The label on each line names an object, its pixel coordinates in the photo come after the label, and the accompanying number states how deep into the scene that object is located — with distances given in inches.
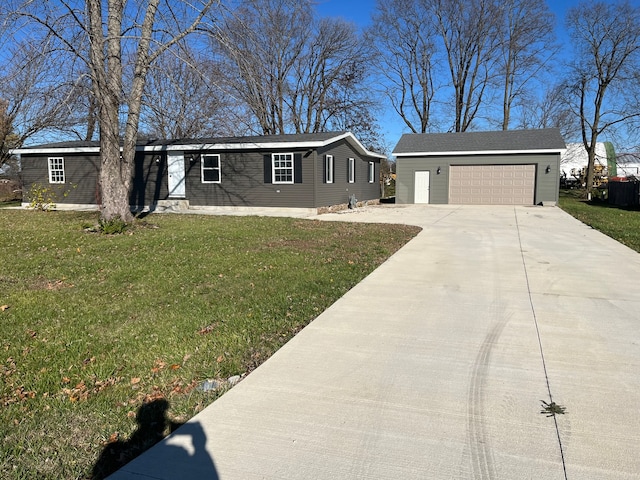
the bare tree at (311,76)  1263.5
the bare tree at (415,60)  1371.8
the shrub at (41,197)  718.8
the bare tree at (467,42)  1316.4
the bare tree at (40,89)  384.8
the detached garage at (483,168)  856.9
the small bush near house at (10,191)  1062.4
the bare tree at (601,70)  1099.3
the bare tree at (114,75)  429.1
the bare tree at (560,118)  1273.6
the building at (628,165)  1728.5
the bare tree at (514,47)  1290.6
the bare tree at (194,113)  736.3
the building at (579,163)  1590.9
